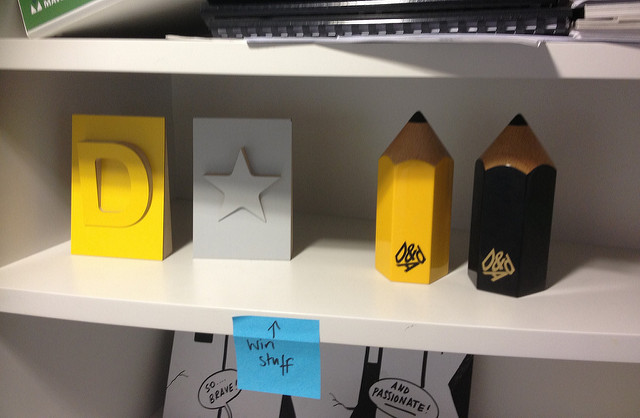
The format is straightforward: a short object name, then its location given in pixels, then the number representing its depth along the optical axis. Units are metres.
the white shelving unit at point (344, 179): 0.49
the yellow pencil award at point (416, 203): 0.57
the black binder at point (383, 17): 0.45
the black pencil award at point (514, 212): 0.54
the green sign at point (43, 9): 0.53
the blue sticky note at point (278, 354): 0.53
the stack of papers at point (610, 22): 0.43
